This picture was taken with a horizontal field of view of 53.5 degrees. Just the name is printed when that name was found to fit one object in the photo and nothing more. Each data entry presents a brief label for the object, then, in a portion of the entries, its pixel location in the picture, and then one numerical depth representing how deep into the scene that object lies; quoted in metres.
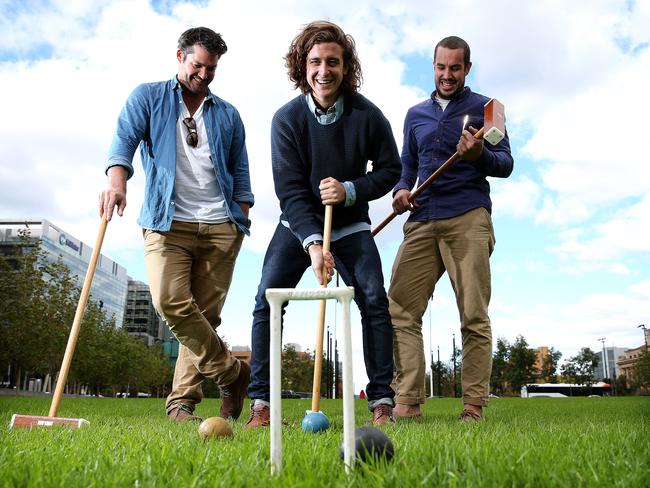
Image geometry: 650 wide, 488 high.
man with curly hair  4.23
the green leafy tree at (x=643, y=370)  51.72
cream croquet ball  3.08
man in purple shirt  4.85
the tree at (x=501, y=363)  60.16
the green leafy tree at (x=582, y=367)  68.38
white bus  71.00
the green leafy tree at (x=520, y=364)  59.69
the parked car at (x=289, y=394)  51.50
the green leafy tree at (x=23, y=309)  25.59
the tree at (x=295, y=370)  56.75
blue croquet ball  3.39
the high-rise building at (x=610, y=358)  146.38
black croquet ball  2.14
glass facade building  75.91
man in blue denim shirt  4.81
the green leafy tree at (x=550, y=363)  67.38
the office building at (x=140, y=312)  114.18
